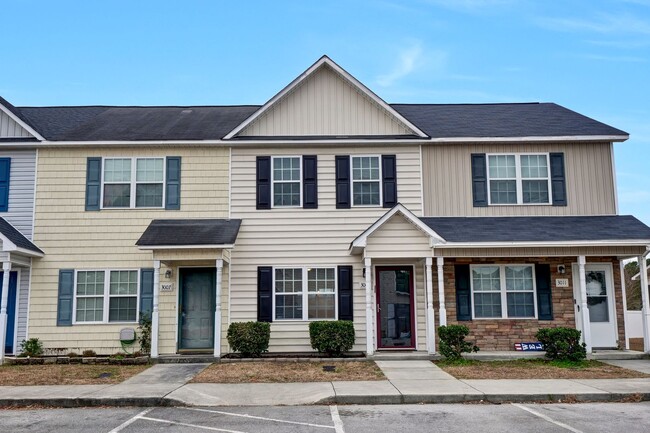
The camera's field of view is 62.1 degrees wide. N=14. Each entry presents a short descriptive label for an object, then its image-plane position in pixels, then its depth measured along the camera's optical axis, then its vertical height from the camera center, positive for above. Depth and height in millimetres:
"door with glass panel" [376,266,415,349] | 14297 -413
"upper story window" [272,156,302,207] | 14656 +3010
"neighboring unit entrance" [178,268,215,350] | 14203 -394
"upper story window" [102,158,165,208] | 14562 +2995
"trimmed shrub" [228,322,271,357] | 13297 -1104
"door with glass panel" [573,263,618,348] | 14094 -351
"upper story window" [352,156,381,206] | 14695 +3002
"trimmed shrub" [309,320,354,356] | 13242 -1094
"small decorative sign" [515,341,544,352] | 13766 -1437
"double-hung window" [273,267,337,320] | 14234 -22
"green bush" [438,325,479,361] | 12695 -1219
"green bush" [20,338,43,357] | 13586 -1331
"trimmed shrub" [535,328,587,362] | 12633 -1281
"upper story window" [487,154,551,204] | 14867 +3049
